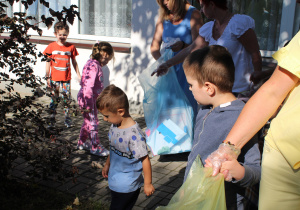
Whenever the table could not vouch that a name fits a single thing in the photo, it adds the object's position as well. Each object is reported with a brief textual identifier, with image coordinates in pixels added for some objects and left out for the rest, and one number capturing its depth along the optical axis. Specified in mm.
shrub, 3275
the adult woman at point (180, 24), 4898
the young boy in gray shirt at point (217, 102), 2162
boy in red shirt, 6617
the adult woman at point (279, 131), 1668
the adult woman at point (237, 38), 3469
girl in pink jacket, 5176
